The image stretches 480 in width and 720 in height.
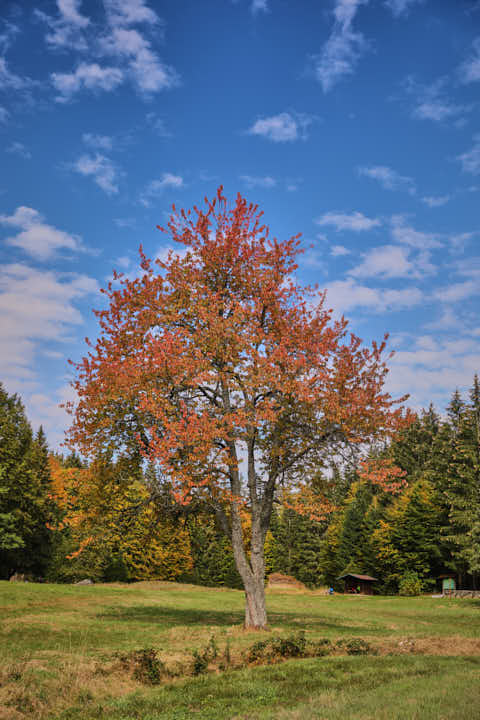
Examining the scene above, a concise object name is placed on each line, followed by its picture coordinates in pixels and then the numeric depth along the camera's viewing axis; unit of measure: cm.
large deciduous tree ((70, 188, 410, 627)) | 1716
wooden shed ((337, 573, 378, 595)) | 5853
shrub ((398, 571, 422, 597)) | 5281
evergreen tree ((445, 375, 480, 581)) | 3856
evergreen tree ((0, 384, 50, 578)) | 4191
